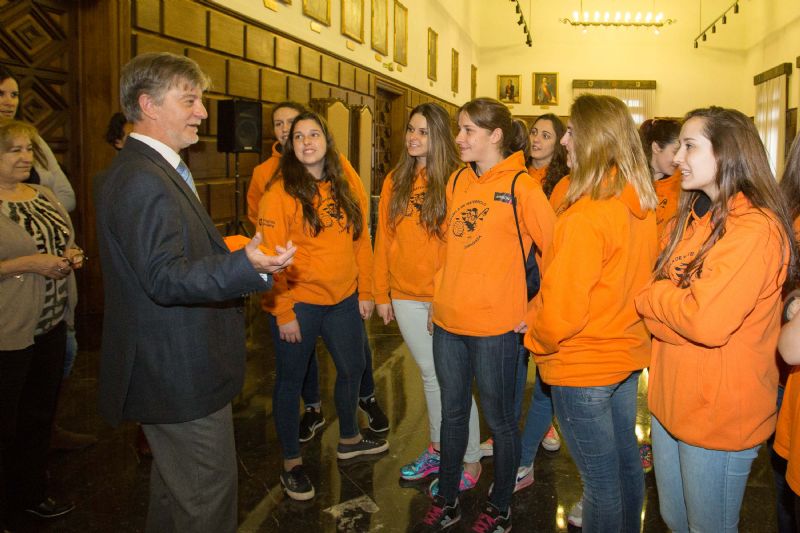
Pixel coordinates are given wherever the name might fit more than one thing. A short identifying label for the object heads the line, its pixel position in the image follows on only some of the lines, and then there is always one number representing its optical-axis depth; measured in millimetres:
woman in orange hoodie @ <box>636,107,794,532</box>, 1583
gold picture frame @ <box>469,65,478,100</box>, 20484
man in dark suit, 1684
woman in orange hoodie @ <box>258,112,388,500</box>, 2854
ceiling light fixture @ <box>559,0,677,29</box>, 20016
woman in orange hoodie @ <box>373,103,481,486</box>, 2922
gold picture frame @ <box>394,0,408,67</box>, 12906
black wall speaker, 6520
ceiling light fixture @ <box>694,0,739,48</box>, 17688
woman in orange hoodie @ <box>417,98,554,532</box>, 2348
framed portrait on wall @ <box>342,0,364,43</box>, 10078
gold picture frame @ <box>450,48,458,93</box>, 18100
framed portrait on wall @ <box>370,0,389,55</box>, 11461
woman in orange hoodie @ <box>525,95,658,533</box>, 1895
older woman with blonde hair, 2475
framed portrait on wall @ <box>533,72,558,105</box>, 20969
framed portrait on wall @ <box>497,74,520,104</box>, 21188
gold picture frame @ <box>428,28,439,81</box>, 15648
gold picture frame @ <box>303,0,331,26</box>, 8664
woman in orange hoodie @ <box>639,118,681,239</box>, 3316
